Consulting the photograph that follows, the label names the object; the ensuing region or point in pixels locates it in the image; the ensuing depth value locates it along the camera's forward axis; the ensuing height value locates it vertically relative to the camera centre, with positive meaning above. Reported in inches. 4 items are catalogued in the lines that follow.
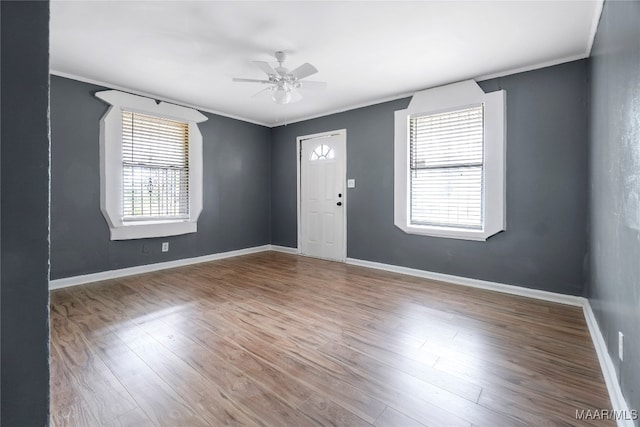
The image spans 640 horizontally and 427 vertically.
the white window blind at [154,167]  153.6 +22.9
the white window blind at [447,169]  139.6 +20.6
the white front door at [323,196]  189.6 +9.5
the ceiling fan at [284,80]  108.0 +50.4
